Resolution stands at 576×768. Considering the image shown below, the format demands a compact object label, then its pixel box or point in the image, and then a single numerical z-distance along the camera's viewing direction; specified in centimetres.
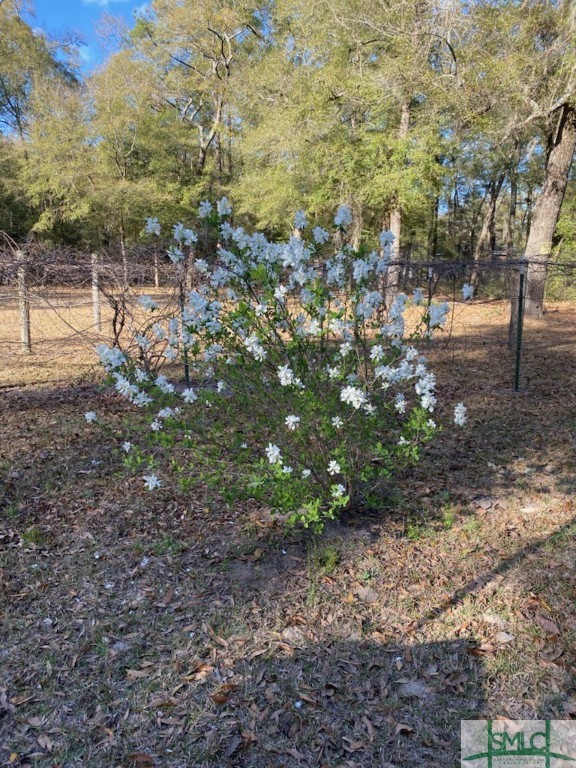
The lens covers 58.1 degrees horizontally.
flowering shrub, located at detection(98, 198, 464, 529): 258
